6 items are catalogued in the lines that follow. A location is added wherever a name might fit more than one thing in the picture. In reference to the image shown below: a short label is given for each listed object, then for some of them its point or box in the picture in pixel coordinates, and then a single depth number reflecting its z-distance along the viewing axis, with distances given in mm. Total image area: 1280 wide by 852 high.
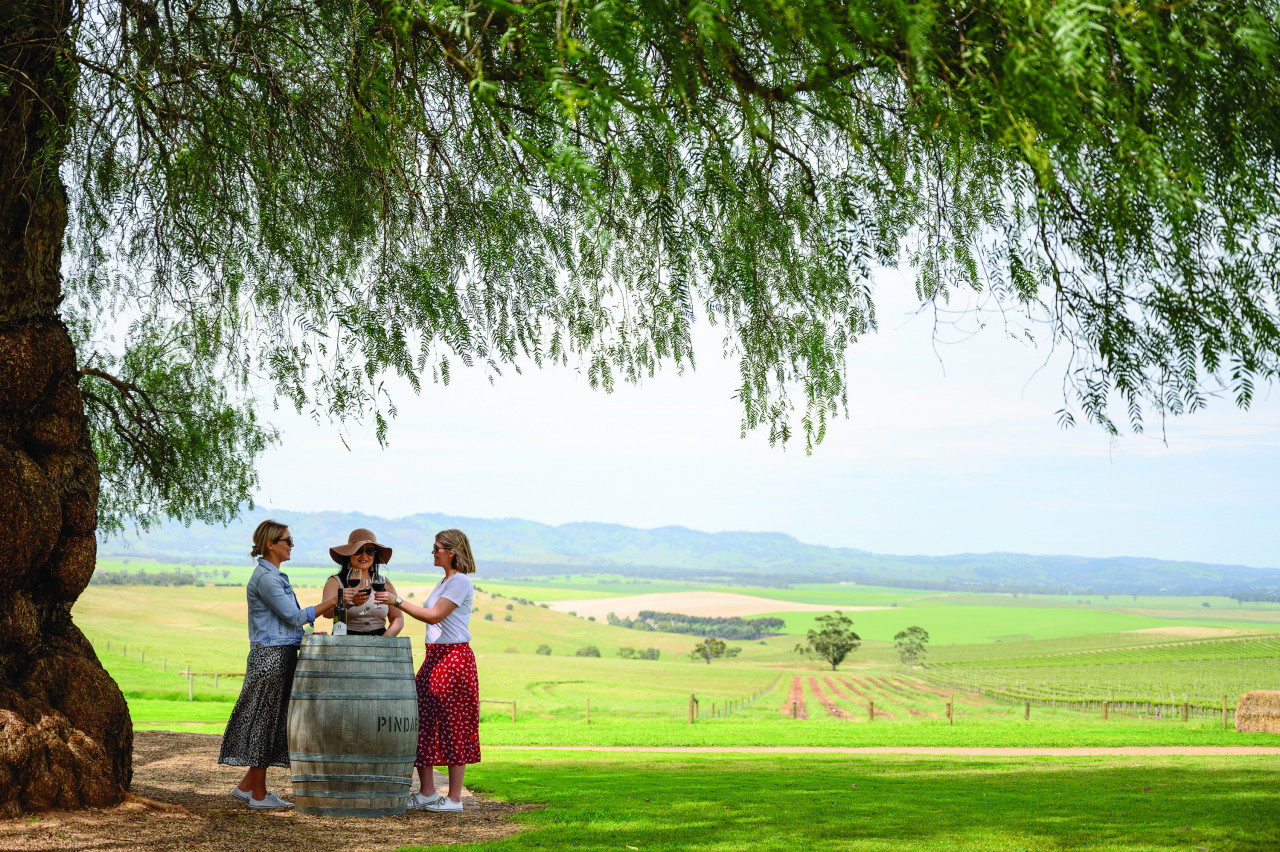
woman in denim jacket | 6082
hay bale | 20812
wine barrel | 5875
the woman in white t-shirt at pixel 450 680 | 6168
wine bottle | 6066
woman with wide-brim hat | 6066
